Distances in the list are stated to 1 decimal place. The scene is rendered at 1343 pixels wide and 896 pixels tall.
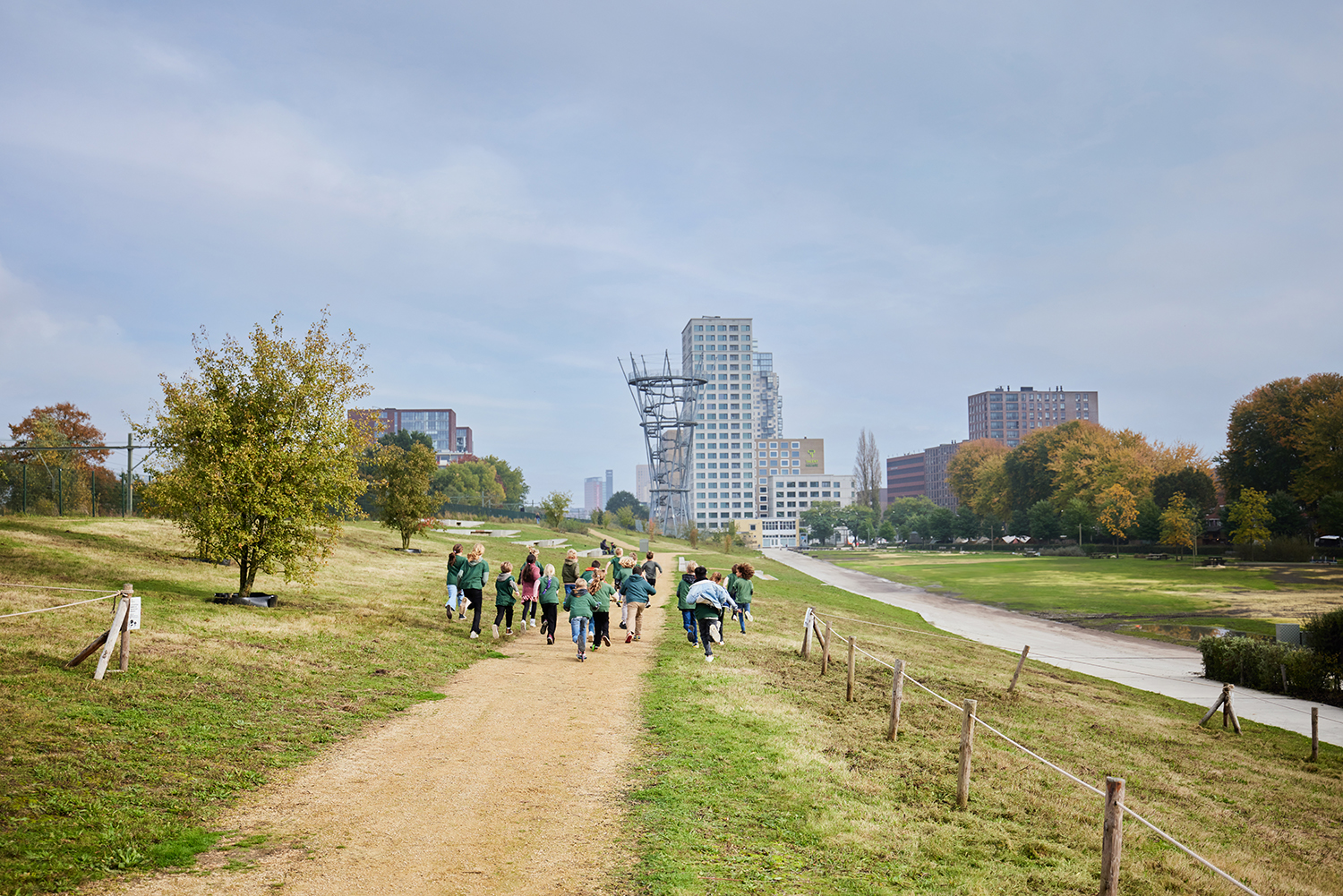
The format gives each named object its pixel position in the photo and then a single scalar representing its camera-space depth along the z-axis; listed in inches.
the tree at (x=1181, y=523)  2886.3
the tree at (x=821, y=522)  7111.2
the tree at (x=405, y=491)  1585.9
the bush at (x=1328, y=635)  928.3
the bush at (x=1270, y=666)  932.6
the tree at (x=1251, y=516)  2684.5
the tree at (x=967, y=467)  5354.3
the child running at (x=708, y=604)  679.1
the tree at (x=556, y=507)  2664.9
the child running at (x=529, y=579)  774.5
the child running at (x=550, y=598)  717.9
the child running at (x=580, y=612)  651.5
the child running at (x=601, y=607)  671.1
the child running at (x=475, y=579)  738.2
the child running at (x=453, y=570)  793.4
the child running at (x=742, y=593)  860.6
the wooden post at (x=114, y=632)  438.0
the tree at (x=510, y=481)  5634.8
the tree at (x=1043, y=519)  3905.0
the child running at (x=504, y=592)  722.8
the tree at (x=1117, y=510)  3252.7
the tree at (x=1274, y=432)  2839.6
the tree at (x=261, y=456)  735.7
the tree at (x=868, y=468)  7632.9
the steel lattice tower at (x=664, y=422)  4662.9
